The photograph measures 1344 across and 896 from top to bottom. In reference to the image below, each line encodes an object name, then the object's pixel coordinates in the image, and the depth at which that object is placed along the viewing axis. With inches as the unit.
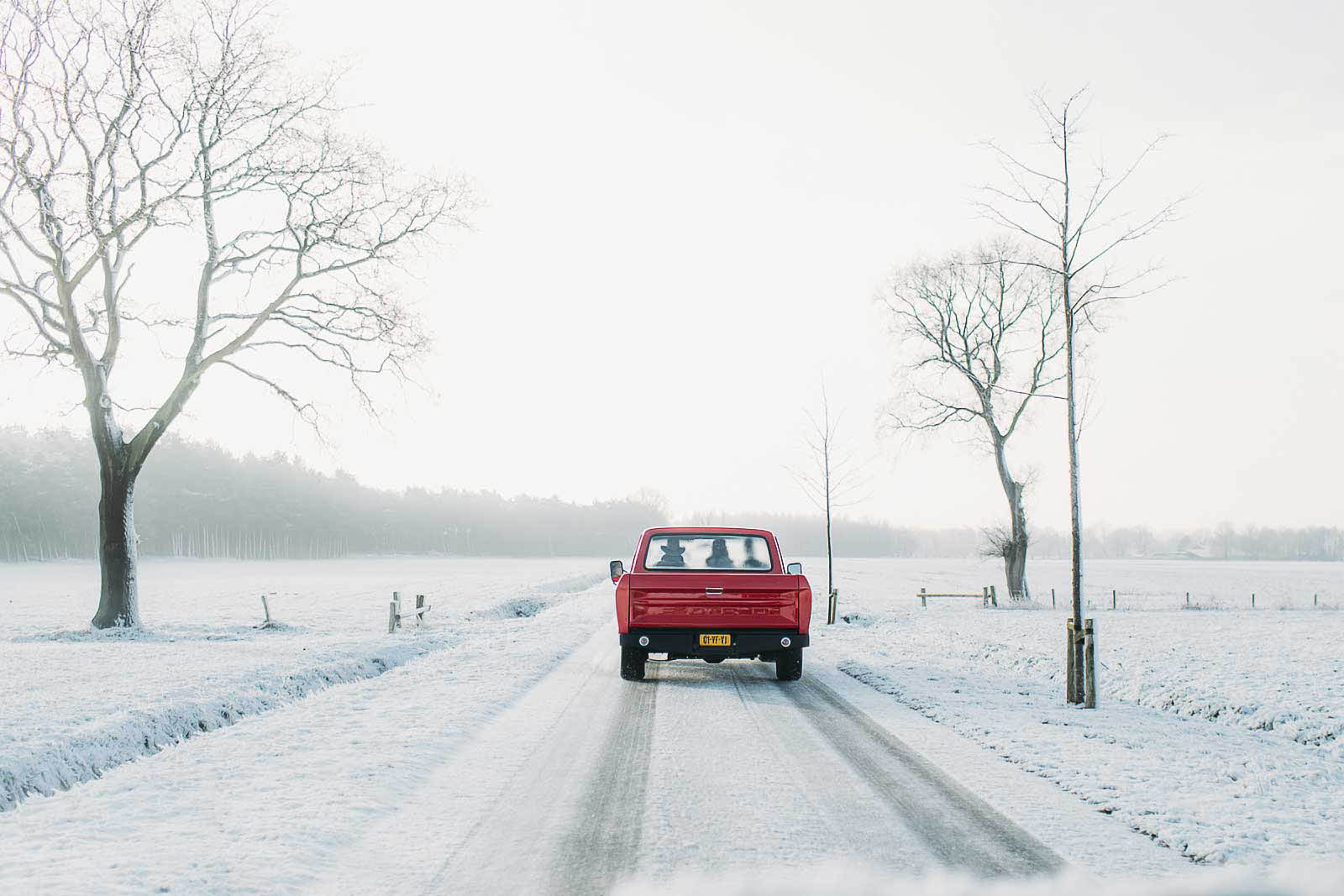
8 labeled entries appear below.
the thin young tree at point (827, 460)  1026.1
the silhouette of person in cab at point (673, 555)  490.9
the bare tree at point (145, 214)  706.8
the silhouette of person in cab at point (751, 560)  492.4
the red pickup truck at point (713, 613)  425.4
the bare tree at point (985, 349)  1191.6
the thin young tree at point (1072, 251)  424.2
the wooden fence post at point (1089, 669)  383.6
